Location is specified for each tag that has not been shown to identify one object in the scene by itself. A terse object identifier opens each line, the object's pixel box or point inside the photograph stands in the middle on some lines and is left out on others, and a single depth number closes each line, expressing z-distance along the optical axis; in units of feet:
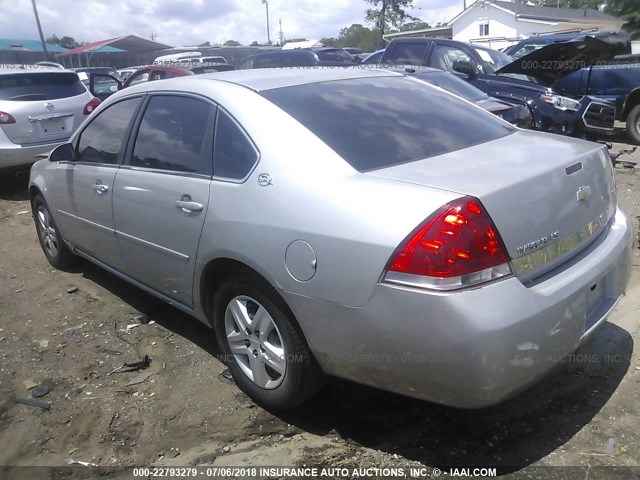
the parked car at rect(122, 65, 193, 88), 40.22
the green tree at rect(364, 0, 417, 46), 198.39
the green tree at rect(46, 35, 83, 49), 245.00
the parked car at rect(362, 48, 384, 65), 38.81
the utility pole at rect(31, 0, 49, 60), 109.13
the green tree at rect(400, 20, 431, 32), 203.27
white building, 138.92
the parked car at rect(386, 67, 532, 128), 22.74
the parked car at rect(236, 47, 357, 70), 42.93
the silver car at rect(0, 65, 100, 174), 24.61
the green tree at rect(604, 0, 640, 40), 135.57
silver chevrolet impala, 6.94
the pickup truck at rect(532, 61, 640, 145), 30.63
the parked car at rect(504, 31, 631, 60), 29.48
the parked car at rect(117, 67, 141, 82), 74.87
